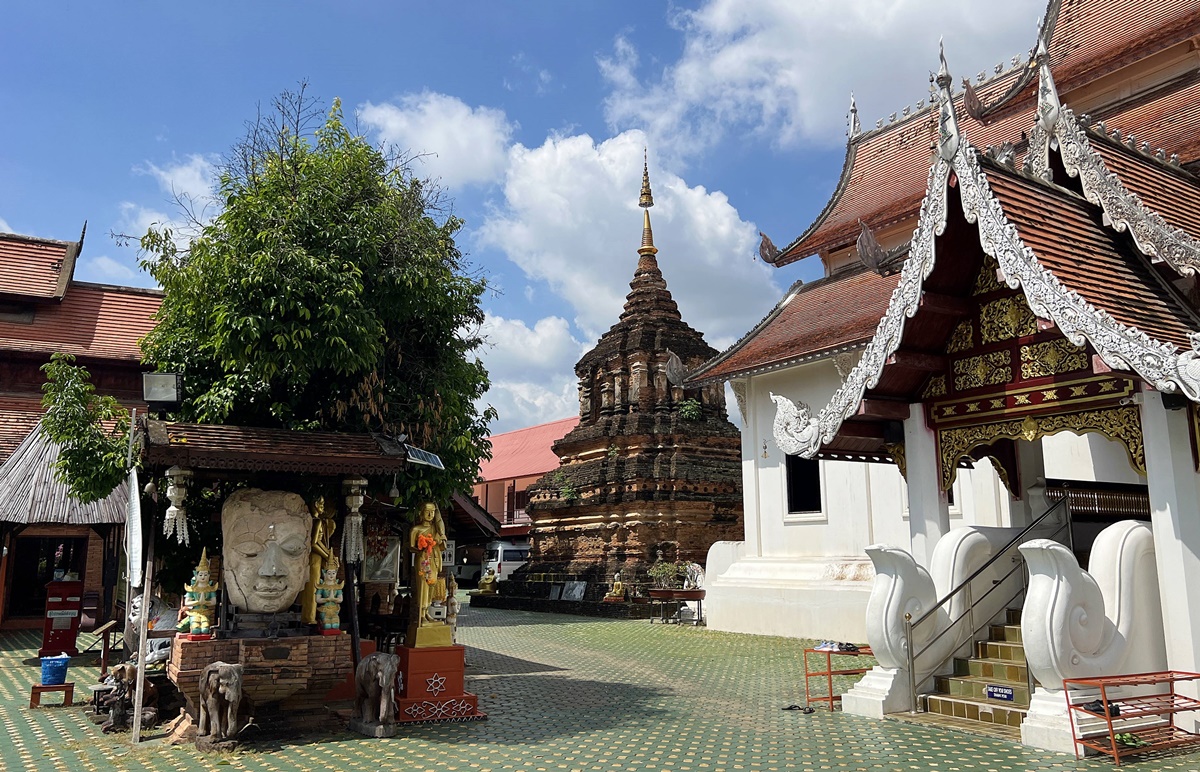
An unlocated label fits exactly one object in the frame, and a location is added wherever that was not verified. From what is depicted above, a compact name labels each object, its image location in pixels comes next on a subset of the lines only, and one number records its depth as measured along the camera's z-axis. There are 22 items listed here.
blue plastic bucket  9.38
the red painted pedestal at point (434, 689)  7.84
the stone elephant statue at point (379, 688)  7.38
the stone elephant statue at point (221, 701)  6.91
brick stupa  21.94
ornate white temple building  6.28
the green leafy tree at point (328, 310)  8.41
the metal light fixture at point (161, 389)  8.20
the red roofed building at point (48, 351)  18.17
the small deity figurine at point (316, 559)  8.21
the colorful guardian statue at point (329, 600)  7.93
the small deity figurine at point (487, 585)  25.45
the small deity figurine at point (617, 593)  20.05
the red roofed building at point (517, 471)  40.12
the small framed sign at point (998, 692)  7.00
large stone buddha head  7.69
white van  32.06
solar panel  8.46
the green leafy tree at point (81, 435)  8.23
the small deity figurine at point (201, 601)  7.52
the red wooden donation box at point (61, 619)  11.72
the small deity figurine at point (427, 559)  8.23
